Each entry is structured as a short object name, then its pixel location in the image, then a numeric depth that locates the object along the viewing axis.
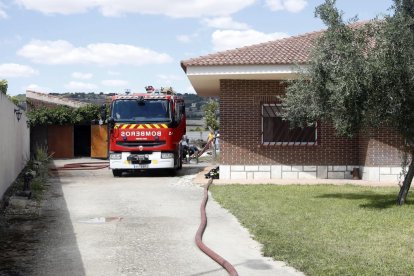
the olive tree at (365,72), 9.99
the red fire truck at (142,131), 18.34
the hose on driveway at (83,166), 22.94
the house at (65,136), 31.25
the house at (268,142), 17.34
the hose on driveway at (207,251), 6.26
